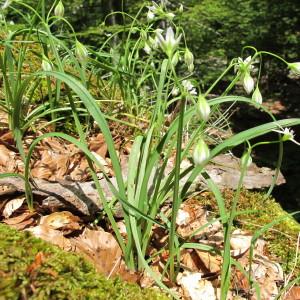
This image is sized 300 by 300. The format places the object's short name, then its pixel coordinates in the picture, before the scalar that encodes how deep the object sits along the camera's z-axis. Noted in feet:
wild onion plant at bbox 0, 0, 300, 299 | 0.98
